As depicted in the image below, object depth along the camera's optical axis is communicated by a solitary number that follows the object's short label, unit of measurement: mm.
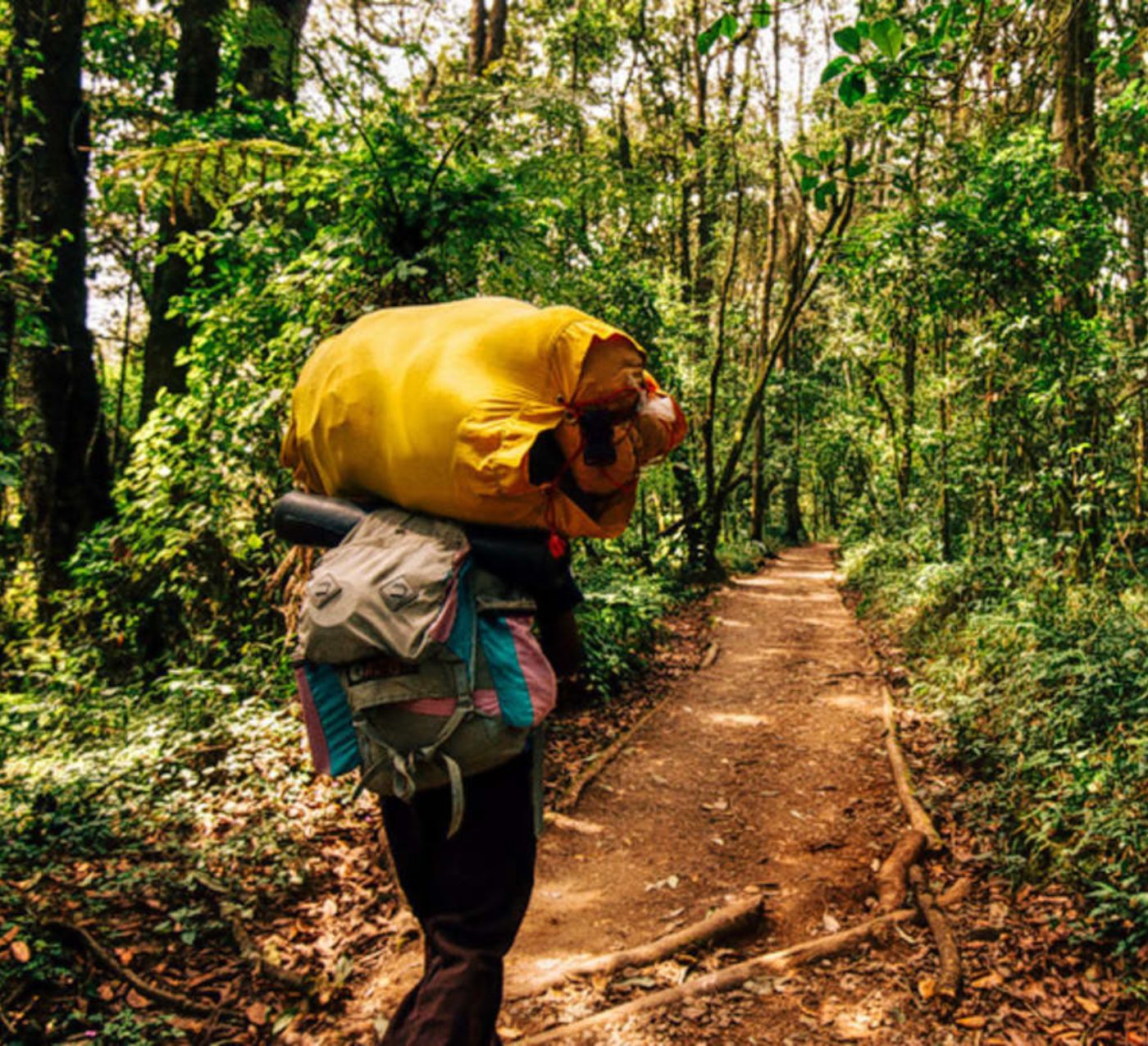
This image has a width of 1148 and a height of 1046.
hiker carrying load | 1952
